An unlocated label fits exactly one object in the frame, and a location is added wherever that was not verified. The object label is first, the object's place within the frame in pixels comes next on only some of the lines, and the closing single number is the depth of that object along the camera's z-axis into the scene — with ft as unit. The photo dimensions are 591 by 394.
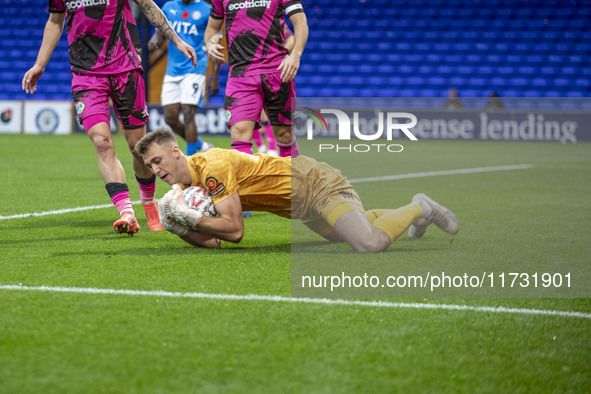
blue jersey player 56.34
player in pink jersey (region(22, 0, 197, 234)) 34.55
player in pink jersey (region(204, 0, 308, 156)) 38.29
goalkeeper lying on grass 28.63
